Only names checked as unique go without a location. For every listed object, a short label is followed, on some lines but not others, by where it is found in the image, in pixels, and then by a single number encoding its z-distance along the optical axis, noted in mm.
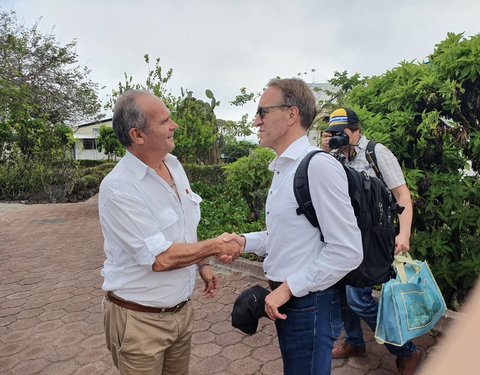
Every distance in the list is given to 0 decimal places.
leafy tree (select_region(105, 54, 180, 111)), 15703
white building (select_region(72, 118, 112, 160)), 47531
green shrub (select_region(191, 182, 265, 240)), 7941
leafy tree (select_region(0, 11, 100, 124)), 16453
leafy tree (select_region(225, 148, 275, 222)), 7534
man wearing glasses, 1780
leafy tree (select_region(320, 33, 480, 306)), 3756
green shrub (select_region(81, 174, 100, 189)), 18191
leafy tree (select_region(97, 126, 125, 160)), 28194
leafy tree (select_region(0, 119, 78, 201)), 16219
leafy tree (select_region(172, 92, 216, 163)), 15383
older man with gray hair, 2029
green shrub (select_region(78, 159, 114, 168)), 28922
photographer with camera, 3029
